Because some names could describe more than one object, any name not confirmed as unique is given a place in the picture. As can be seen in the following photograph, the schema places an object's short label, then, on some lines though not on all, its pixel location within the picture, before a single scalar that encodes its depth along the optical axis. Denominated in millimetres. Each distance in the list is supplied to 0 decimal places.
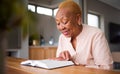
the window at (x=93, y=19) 3920
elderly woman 862
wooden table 636
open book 748
